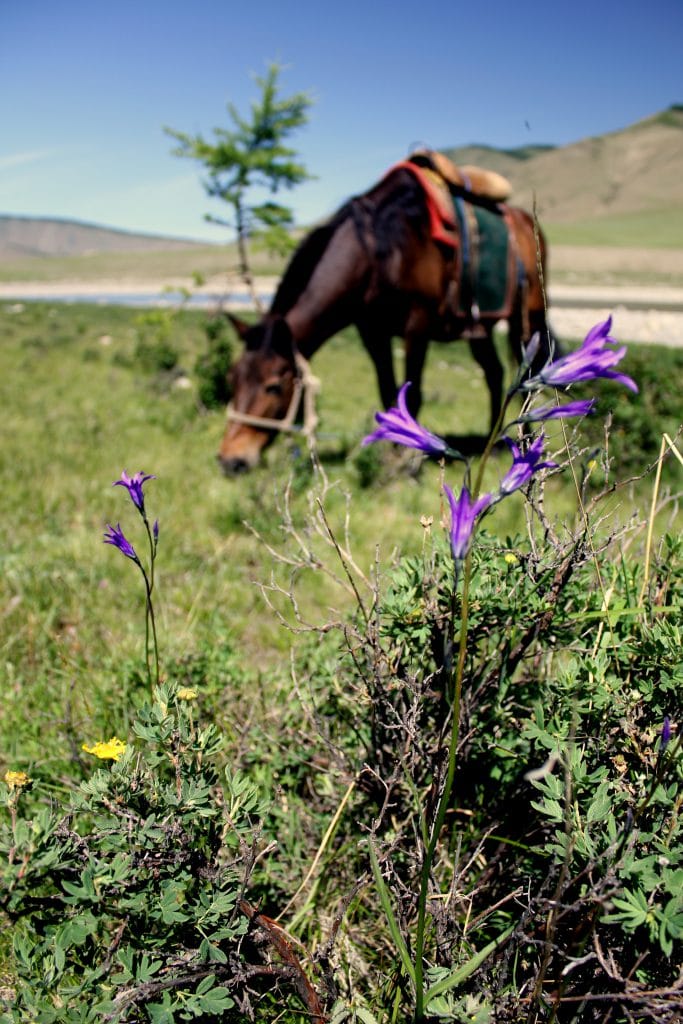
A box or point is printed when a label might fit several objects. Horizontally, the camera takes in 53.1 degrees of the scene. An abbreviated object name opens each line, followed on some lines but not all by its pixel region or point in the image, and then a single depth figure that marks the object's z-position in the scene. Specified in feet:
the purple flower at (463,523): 3.11
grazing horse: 16.70
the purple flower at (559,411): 2.82
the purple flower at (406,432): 3.18
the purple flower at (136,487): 4.38
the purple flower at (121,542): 4.55
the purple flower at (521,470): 3.08
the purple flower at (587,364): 2.97
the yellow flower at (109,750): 4.72
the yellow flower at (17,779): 4.34
